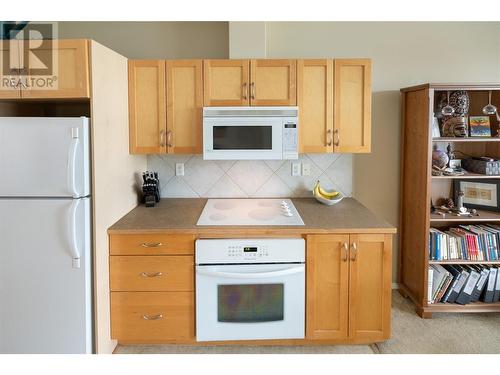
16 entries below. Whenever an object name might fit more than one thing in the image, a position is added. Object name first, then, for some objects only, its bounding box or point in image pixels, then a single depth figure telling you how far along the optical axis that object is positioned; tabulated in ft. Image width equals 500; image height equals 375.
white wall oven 7.36
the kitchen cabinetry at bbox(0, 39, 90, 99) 6.61
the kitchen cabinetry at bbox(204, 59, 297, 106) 8.73
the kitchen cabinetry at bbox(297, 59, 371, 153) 8.75
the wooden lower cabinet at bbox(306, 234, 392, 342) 7.48
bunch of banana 9.32
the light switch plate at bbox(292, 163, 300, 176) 10.05
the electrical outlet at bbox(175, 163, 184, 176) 10.05
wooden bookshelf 8.88
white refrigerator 6.44
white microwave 8.55
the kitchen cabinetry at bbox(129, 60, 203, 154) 8.73
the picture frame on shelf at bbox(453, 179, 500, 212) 9.41
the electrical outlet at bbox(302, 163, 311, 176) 10.06
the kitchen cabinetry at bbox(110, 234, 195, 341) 7.41
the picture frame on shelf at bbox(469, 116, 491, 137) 9.36
